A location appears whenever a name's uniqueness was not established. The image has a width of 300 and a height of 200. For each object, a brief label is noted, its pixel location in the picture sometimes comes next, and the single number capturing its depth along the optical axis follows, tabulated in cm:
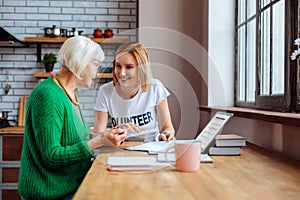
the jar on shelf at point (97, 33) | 396
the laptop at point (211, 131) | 185
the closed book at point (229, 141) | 191
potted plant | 399
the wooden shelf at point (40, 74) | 394
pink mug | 146
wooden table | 111
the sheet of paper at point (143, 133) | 186
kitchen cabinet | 358
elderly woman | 163
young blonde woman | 179
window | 206
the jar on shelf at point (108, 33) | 397
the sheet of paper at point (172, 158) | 156
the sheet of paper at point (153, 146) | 192
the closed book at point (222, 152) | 189
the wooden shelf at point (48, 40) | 395
